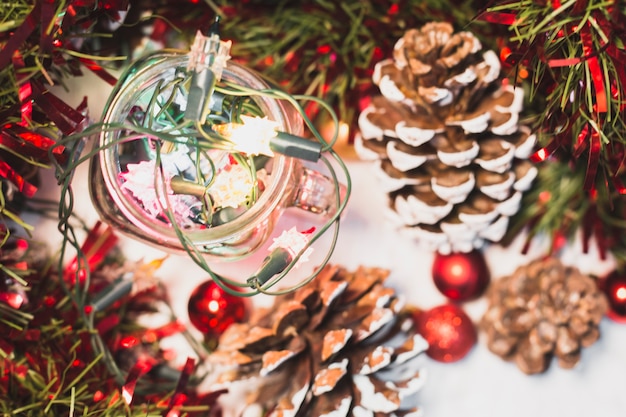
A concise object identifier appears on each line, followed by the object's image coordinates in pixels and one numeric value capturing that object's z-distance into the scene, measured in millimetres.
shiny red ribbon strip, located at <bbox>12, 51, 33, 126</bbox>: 533
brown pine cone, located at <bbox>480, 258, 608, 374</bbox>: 611
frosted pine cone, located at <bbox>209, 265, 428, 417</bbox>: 569
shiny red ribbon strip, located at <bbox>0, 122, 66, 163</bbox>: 539
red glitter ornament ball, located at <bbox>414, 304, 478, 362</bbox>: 629
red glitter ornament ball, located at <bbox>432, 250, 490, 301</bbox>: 636
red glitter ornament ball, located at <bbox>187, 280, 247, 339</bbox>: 643
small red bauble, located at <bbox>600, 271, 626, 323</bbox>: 632
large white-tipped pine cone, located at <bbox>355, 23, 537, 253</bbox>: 571
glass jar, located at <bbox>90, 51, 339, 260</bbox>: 517
